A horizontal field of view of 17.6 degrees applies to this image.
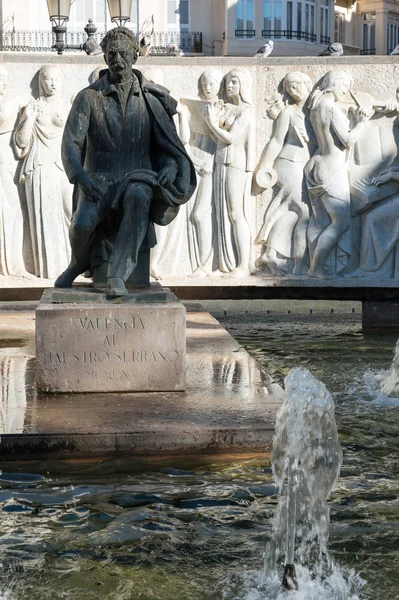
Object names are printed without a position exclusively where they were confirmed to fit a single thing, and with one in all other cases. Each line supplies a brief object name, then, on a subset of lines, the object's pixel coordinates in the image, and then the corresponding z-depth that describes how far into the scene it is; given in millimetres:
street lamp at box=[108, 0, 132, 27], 14844
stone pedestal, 7090
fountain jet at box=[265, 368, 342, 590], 5402
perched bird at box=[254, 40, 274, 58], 19380
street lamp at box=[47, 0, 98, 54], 15516
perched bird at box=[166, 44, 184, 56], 26009
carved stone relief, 12312
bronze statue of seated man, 7453
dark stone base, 12383
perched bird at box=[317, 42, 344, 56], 18578
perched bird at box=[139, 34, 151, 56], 22094
